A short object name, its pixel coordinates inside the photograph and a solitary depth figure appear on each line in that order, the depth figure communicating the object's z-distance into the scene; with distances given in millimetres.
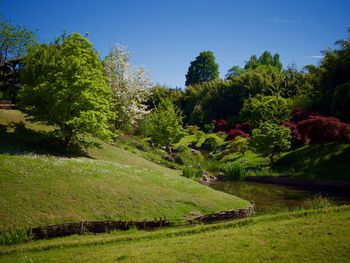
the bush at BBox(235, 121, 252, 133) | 74938
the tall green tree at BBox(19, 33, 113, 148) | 31031
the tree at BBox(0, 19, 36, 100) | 43906
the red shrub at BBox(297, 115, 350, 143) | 42969
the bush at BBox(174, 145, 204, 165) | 52294
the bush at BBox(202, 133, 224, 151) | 72812
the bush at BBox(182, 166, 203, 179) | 38281
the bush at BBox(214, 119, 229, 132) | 87188
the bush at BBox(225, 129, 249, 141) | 69125
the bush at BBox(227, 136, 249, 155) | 59925
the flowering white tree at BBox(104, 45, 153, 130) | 53812
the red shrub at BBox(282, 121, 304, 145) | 50303
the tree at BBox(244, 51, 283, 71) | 157875
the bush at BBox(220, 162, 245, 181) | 42281
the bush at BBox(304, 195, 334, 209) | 21875
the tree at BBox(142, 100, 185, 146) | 55562
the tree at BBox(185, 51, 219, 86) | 158375
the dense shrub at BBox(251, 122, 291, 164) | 47719
